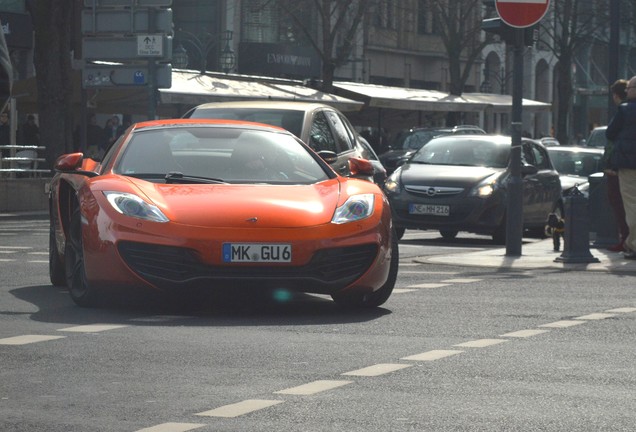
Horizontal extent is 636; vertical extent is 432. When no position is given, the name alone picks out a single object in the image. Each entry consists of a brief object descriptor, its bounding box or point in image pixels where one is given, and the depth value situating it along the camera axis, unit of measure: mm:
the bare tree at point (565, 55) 64562
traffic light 18297
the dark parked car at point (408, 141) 44562
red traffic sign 18109
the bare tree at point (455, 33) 63406
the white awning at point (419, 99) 48938
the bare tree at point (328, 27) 52719
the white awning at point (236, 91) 38031
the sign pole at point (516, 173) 18156
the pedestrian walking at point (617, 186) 18500
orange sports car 11227
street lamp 56906
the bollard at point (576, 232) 17281
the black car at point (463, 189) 22188
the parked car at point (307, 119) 18875
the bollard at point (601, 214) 19812
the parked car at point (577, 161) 29984
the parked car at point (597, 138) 39562
